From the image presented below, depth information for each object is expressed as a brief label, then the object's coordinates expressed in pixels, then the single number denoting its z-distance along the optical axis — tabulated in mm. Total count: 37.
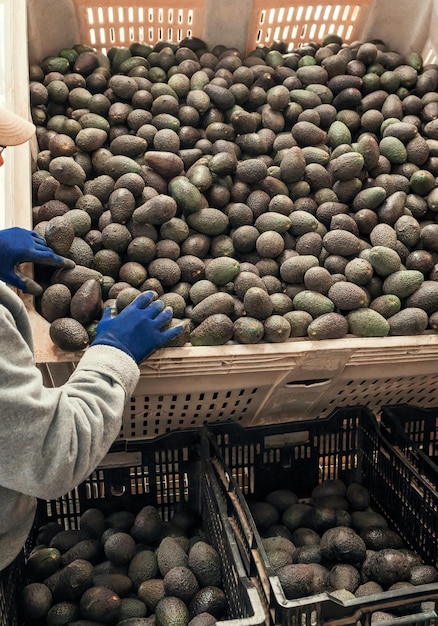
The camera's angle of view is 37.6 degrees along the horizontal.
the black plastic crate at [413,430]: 2215
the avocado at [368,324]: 2238
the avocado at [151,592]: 1896
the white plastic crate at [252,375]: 2131
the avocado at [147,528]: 2129
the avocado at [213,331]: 2137
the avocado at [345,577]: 1938
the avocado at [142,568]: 1972
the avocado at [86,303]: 2102
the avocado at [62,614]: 1828
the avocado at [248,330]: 2146
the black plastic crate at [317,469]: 1944
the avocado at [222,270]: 2312
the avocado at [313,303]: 2271
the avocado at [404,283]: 2350
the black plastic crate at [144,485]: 2234
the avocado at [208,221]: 2473
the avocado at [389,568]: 1917
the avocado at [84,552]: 2045
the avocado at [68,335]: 2016
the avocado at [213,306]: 2205
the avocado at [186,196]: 2451
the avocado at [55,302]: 2131
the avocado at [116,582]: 1914
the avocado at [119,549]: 2016
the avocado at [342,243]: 2414
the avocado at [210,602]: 1833
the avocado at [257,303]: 2191
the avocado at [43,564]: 1985
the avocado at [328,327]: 2199
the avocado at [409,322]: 2258
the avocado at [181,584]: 1876
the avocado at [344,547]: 2012
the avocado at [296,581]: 1809
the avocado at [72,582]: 1901
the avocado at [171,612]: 1775
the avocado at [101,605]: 1810
